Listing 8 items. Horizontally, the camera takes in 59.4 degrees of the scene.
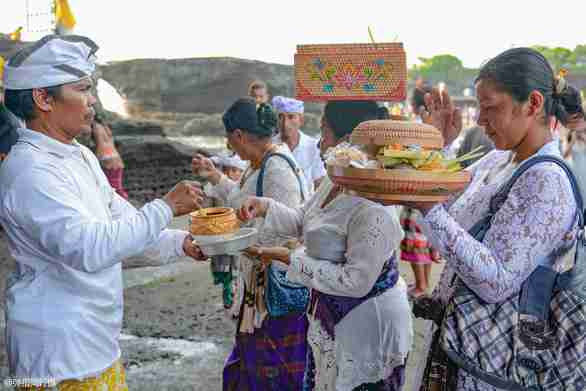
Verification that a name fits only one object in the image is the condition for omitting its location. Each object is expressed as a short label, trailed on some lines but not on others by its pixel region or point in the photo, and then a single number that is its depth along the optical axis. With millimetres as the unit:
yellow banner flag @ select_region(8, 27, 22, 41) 13756
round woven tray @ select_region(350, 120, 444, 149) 1963
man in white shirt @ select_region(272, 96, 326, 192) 6055
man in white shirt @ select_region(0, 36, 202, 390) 1844
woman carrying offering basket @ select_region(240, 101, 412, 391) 2170
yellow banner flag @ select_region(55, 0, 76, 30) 7426
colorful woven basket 2619
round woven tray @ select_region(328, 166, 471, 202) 1562
